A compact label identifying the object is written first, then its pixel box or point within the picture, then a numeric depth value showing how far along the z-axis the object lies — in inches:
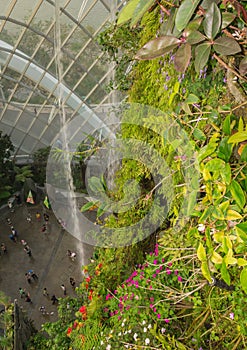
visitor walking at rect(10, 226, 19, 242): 577.5
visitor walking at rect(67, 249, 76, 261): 530.7
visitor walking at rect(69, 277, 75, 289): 494.0
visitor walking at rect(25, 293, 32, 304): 484.6
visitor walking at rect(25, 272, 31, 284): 511.5
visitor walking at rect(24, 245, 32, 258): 549.3
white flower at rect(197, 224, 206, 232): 70.3
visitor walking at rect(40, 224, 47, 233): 591.5
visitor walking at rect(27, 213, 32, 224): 623.2
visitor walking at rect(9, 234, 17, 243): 577.7
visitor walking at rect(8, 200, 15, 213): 658.0
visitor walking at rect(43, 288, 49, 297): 489.3
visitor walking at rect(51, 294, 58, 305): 479.5
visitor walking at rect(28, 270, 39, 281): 513.9
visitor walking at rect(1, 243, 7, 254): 560.3
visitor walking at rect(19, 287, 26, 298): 488.7
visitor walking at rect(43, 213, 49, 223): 621.4
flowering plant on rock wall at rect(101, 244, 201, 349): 132.7
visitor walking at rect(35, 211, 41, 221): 630.5
